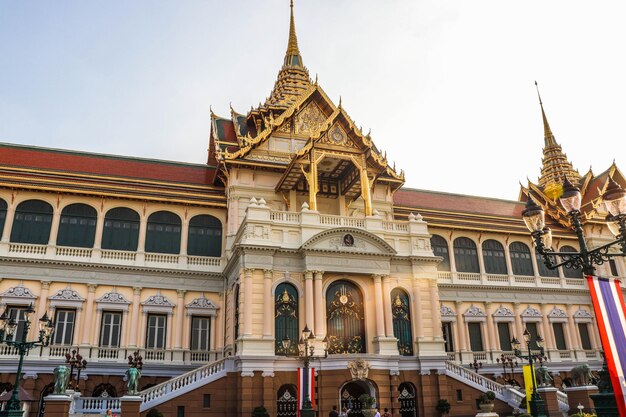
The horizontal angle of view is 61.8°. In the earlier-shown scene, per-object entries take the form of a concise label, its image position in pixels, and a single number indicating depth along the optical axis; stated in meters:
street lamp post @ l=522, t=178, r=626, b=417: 9.32
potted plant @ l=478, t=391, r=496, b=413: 21.62
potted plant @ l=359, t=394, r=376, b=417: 19.98
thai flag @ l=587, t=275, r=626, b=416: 9.23
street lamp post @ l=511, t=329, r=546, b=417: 22.77
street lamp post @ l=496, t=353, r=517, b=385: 32.47
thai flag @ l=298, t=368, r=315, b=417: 22.41
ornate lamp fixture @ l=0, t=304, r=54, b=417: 15.89
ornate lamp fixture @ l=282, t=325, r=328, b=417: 18.73
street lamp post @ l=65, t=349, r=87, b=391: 23.23
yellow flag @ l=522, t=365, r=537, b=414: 23.84
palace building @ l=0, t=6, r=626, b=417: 24.08
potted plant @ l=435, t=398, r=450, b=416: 24.72
